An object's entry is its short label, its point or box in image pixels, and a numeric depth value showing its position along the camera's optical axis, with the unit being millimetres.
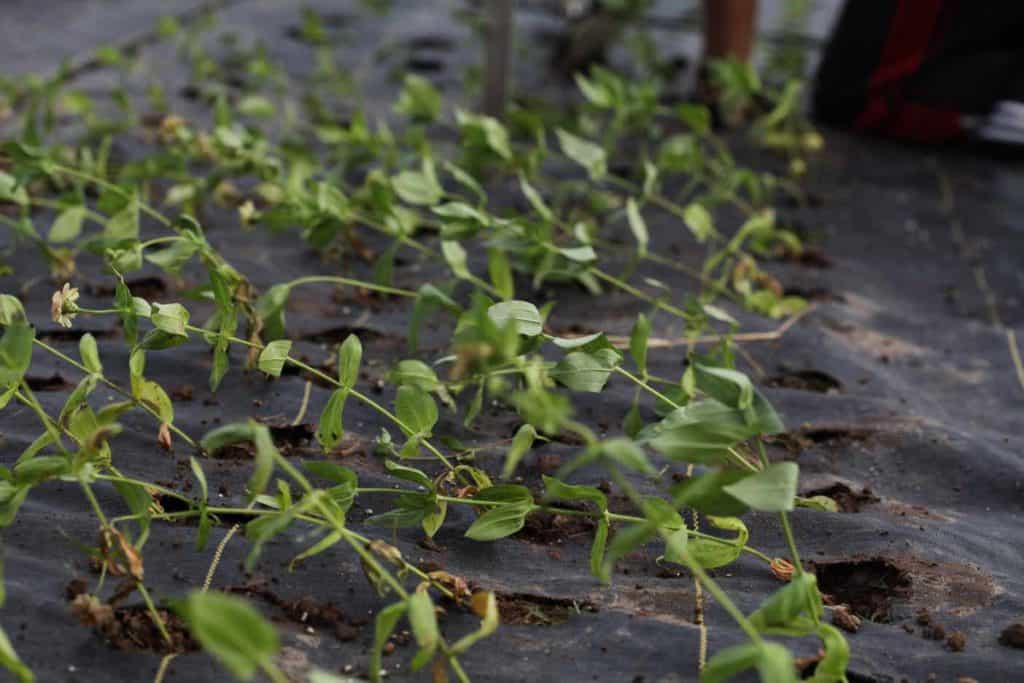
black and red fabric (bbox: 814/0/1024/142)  3693
